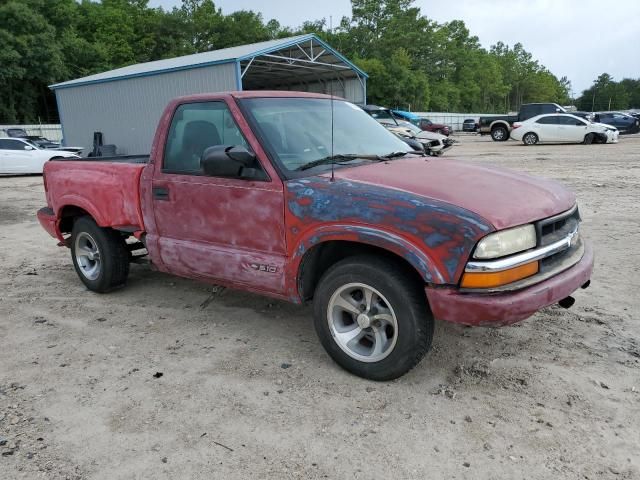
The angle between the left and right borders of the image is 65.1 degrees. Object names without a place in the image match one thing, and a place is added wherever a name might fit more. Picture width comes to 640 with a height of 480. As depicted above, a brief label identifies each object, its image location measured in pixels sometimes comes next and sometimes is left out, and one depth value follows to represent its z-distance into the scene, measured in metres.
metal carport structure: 19.58
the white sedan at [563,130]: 22.19
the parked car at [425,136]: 16.77
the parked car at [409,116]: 28.99
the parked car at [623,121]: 30.56
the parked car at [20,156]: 17.75
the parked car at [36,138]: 21.05
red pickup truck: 2.78
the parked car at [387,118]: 17.50
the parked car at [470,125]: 47.90
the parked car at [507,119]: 27.12
